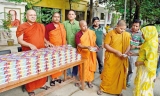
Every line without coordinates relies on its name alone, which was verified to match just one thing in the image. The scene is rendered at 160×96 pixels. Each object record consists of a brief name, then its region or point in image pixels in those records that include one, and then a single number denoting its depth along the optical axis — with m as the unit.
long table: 1.40
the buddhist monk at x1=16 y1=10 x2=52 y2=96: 1.98
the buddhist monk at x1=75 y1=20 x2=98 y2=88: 2.29
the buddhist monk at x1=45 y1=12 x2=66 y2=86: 2.41
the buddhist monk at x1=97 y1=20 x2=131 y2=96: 2.06
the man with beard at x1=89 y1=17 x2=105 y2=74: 2.68
